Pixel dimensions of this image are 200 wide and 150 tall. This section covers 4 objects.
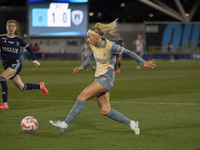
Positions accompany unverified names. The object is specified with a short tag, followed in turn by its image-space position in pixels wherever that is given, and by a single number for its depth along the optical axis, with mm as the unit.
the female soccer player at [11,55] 20578
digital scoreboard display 90812
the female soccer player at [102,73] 14766
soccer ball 15164
